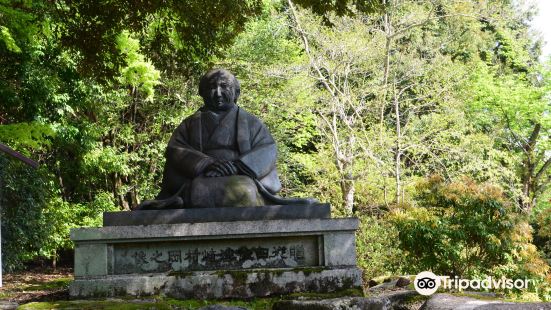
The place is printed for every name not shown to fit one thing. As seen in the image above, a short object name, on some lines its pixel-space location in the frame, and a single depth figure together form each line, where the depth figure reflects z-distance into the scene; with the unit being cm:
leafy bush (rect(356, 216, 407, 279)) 1101
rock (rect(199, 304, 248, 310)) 464
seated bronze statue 567
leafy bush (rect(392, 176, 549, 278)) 832
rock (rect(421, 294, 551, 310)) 453
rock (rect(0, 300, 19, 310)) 489
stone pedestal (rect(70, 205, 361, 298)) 530
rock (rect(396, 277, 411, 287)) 761
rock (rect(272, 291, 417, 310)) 479
